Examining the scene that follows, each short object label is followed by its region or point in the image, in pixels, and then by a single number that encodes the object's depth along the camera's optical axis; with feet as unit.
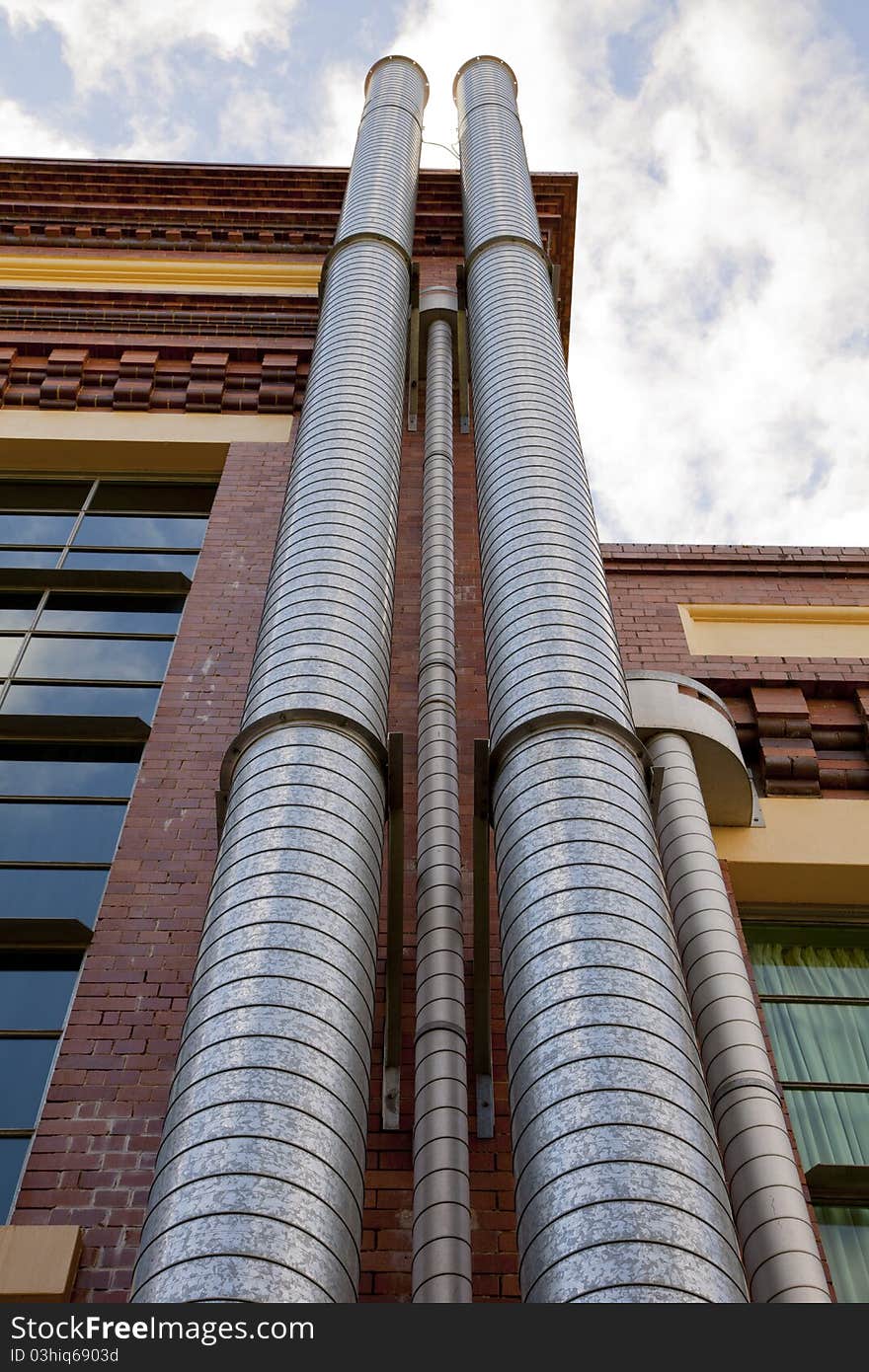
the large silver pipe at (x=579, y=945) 9.36
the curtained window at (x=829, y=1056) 16.78
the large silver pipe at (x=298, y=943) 9.24
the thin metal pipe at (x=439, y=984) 11.44
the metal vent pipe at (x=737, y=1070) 12.30
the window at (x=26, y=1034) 15.53
